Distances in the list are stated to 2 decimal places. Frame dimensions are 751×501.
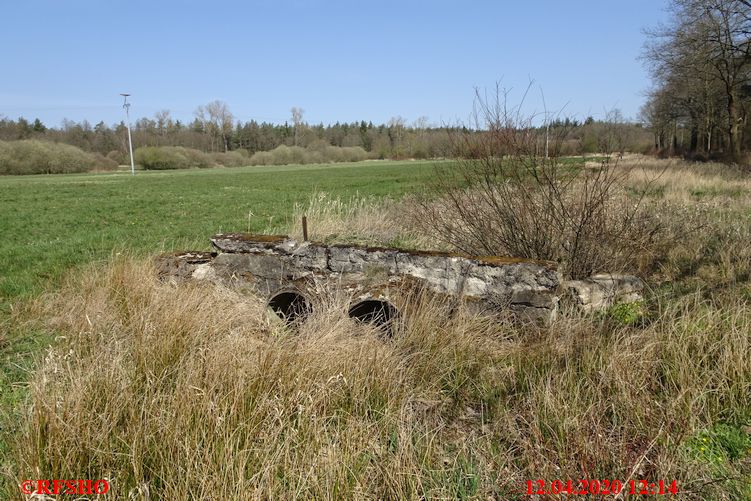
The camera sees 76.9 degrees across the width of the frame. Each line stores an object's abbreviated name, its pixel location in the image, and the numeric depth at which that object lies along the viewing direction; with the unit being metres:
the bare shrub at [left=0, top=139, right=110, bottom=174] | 56.72
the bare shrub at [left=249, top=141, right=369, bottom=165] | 91.94
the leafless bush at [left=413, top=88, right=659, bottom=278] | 5.71
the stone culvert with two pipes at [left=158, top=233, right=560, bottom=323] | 4.89
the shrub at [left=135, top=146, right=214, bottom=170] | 74.06
